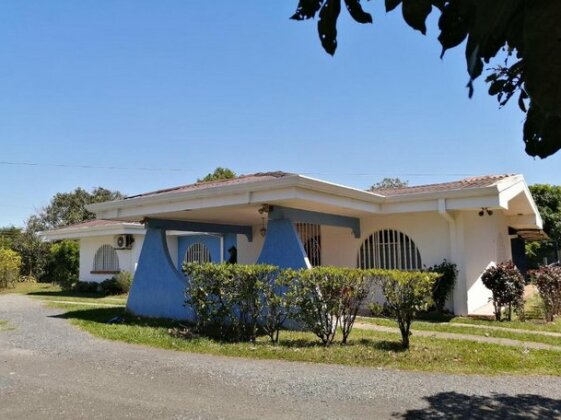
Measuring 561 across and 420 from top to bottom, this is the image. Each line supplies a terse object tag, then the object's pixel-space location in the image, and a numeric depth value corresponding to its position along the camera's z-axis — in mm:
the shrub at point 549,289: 12422
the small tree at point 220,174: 38406
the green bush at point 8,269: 25547
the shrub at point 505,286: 12094
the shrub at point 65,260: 26891
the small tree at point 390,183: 54209
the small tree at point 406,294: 8352
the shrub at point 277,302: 9016
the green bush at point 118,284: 21719
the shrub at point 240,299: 9141
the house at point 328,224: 10914
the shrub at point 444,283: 12727
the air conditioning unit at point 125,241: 22453
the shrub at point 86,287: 23047
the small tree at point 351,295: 8773
